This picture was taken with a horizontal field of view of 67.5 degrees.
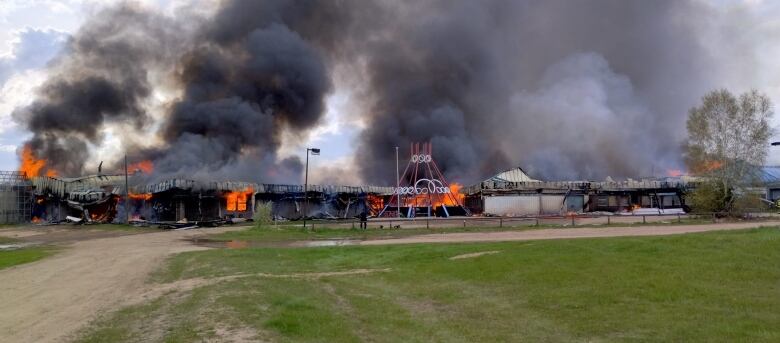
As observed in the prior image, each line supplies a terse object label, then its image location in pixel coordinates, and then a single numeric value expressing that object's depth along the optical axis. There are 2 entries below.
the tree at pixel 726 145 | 54.25
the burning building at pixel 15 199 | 75.62
